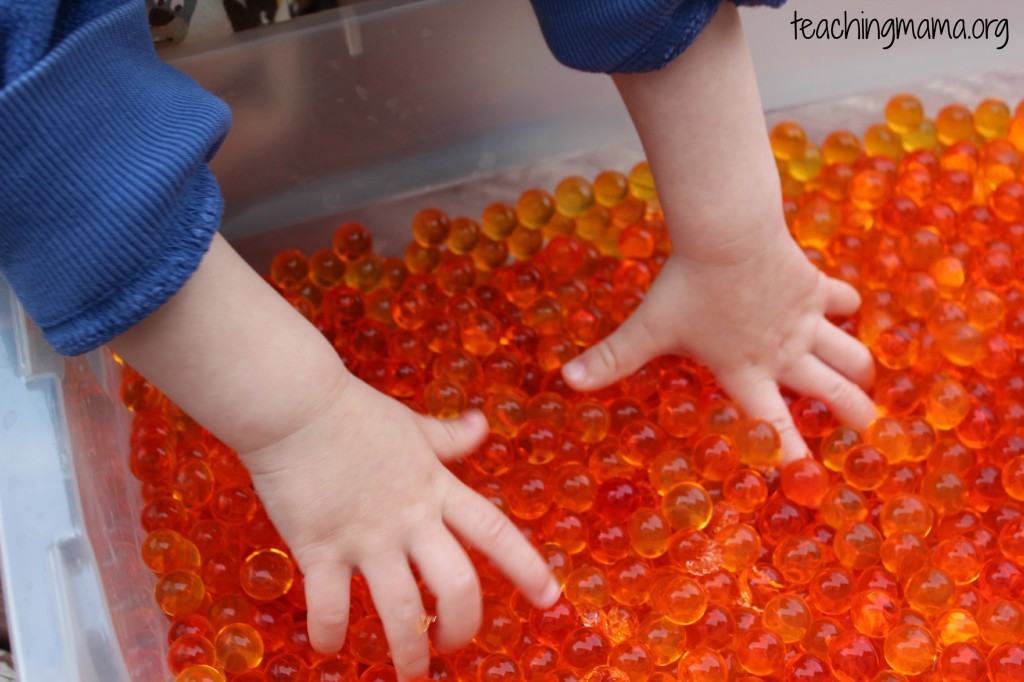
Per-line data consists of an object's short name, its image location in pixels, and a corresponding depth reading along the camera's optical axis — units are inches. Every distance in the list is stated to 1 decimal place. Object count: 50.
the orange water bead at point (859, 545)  31.4
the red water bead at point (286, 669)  30.5
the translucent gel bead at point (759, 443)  32.2
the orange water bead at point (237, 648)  30.5
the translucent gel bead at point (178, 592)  31.1
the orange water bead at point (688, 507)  31.5
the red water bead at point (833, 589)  31.0
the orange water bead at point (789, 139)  36.1
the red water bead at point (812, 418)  32.8
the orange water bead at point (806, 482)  31.9
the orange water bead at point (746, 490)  31.9
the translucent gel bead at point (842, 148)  36.5
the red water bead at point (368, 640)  30.5
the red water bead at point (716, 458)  32.0
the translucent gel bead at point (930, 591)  30.9
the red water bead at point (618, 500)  31.8
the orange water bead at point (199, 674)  29.8
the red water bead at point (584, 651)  30.3
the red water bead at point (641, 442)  32.5
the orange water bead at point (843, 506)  31.7
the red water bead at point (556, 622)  30.7
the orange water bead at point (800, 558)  31.2
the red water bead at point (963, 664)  30.2
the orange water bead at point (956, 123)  36.7
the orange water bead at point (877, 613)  30.8
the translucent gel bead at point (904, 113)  36.7
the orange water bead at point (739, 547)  31.4
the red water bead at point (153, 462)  32.3
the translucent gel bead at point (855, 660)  30.4
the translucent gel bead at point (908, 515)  31.5
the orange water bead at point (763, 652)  30.4
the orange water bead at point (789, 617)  30.8
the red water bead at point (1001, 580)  31.1
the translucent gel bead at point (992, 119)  36.6
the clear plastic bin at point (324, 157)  29.8
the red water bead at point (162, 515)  31.9
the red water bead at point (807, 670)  30.3
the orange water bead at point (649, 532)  31.3
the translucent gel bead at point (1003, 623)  30.6
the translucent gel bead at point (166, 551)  31.3
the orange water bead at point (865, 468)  31.9
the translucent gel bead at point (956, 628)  30.8
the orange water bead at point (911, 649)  30.3
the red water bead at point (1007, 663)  30.1
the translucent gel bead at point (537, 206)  35.7
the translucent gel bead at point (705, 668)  30.2
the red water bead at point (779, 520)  31.9
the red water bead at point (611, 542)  31.5
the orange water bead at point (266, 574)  31.0
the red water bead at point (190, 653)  30.4
